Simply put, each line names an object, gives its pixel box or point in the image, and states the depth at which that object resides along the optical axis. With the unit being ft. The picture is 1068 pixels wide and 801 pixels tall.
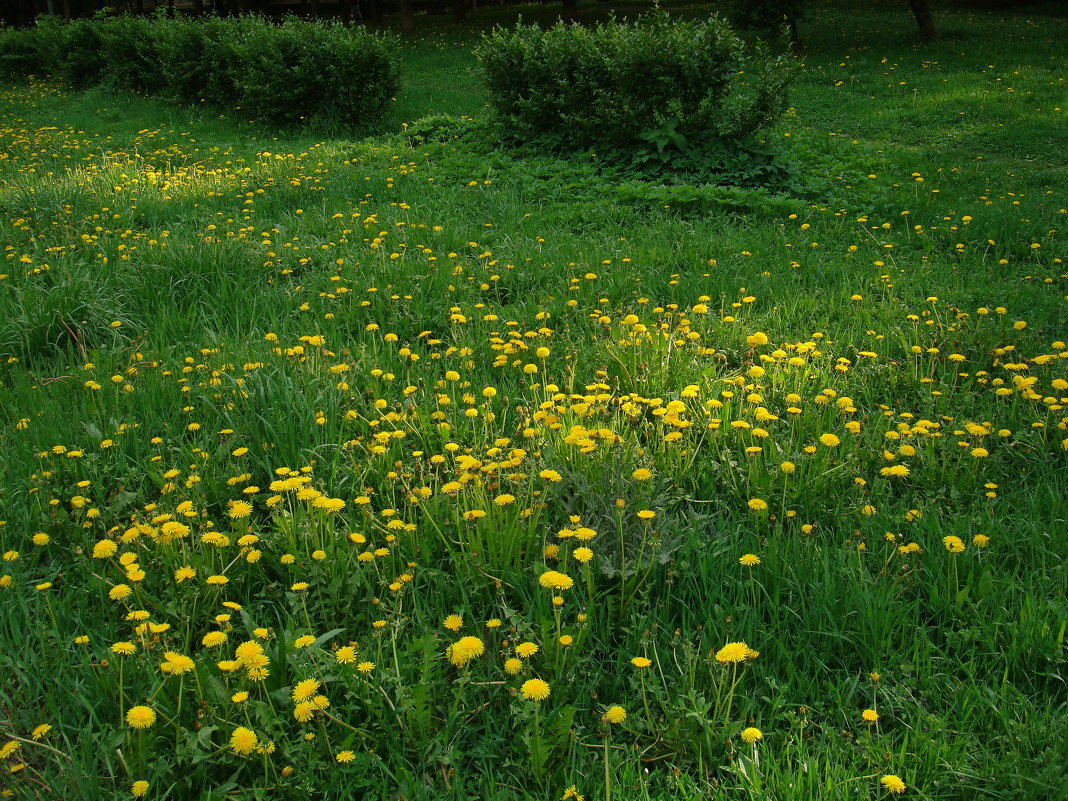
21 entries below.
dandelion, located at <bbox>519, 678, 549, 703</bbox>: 5.98
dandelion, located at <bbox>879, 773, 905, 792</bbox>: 5.64
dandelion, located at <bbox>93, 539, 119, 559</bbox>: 7.44
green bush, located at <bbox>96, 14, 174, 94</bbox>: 47.60
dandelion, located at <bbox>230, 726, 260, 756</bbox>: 5.84
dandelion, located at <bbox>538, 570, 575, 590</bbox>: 6.69
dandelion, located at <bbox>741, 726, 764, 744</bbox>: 5.99
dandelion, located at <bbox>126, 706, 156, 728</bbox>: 5.80
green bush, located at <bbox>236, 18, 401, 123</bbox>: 35.94
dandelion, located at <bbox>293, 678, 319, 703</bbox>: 6.14
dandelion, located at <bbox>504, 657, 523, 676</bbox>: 6.37
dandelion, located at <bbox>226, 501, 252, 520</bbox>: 8.36
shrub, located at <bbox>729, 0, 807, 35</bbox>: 49.67
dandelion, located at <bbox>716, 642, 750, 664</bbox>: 6.18
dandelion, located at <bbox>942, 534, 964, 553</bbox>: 7.54
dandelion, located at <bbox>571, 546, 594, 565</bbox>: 7.14
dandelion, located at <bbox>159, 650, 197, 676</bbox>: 6.23
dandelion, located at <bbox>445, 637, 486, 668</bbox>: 6.36
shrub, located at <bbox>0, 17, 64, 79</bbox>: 60.34
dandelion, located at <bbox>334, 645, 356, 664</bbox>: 6.67
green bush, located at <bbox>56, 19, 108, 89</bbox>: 54.24
